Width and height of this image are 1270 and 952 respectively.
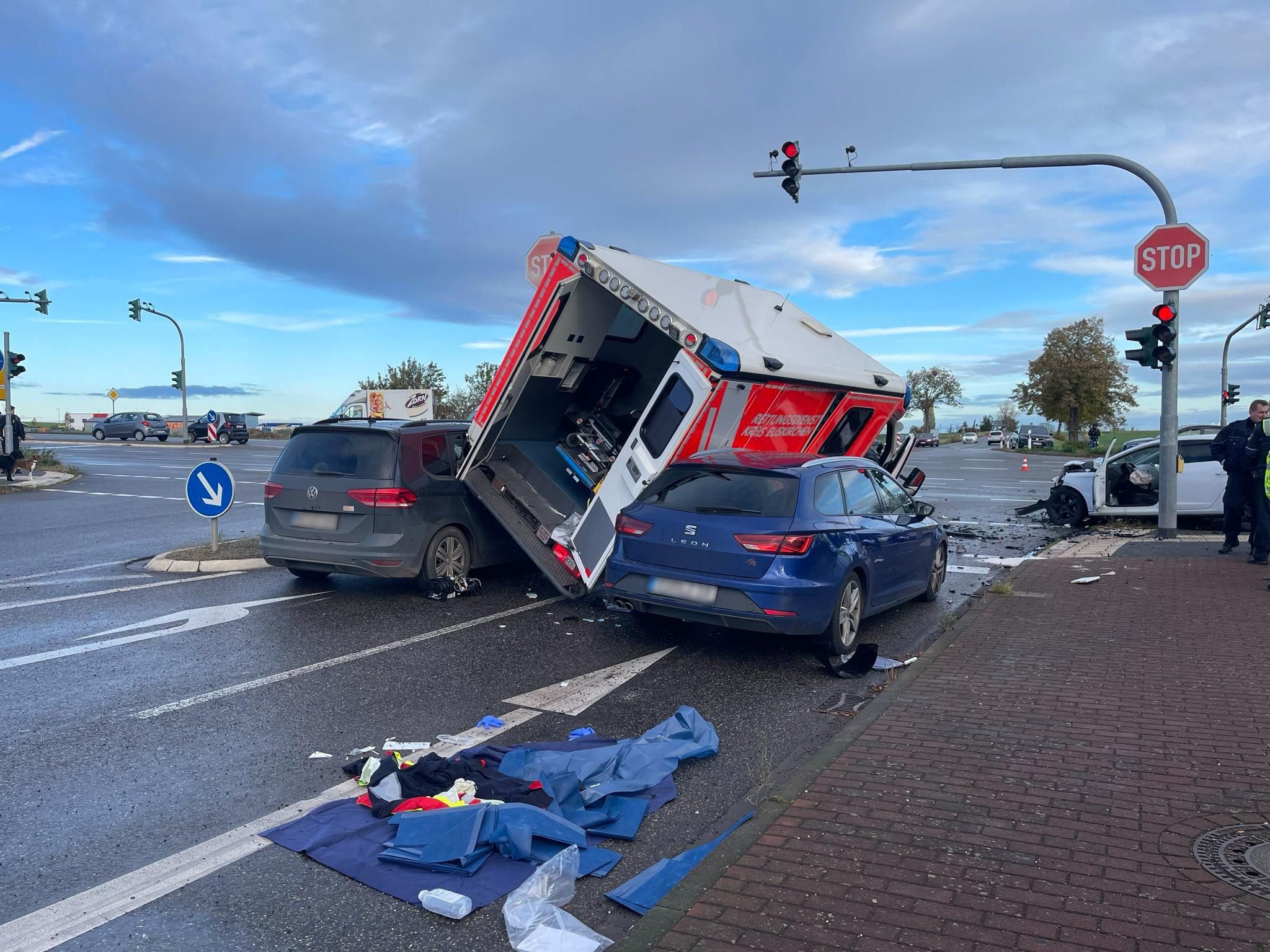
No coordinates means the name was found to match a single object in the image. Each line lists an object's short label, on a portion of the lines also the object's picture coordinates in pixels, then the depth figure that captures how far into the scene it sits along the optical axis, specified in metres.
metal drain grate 6.06
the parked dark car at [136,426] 54.25
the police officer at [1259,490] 11.08
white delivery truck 36.93
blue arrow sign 10.96
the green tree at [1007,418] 122.01
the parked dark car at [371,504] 8.71
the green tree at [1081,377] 66.19
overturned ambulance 7.96
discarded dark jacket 4.29
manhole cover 3.53
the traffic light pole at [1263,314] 31.72
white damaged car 15.08
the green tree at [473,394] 55.56
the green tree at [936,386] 122.94
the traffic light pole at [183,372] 45.53
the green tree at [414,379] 62.16
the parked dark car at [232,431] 52.56
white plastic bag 3.26
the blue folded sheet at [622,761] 4.59
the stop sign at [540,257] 8.56
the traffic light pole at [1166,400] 13.45
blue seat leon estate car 6.63
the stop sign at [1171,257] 13.15
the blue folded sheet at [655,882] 3.55
